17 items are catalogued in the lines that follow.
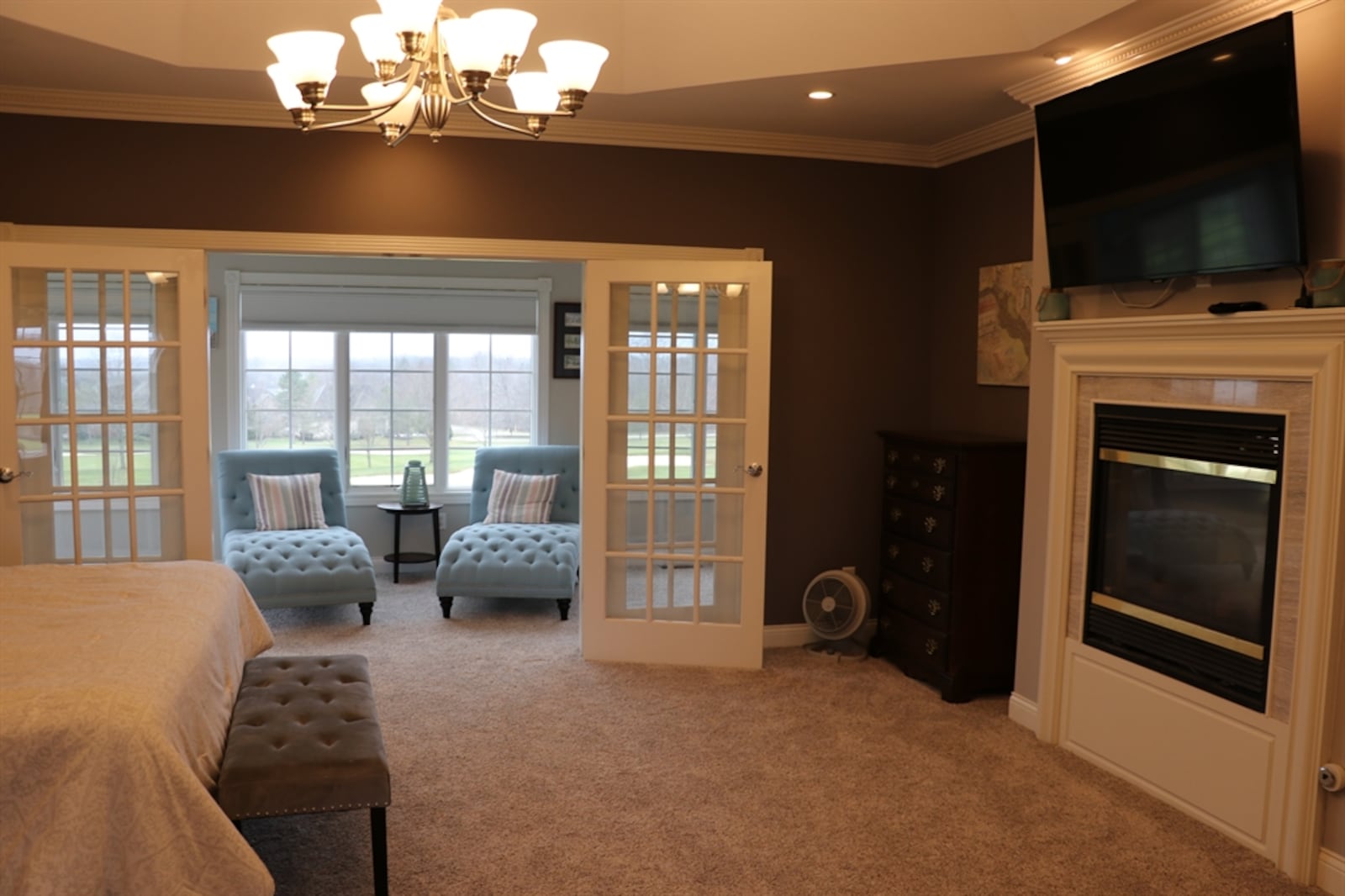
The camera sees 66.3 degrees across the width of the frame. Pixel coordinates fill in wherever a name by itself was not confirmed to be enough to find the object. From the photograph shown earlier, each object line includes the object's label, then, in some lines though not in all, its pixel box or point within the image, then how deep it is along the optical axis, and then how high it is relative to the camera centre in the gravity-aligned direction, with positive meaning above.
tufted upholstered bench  2.59 -0.97
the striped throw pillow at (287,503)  6.41 -0.77
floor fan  5.08 -1.06
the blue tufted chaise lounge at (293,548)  5.63 -0.96
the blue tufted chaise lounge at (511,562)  5.83 -1.01
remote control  3.10 +0.29
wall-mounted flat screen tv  2.92 +0.74
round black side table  6.80 -1.04
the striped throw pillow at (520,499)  6.73 -0.74
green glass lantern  6.89 -0.69
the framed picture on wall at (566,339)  7.36 +0.34
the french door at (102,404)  4.36 -0.13
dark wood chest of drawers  4.48 -0.73
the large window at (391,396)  7.20 -0.10
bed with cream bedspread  2.27 -0.92
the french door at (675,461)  4.93 -0.35
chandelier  2.41 +0.79
